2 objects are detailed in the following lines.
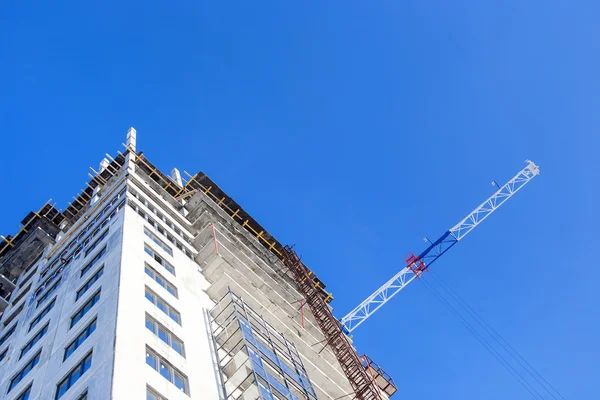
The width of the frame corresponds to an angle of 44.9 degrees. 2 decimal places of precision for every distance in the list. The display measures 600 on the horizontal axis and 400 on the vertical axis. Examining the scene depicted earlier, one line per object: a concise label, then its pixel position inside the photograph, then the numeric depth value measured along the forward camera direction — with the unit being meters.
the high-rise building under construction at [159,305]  34.78
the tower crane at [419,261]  112.31
